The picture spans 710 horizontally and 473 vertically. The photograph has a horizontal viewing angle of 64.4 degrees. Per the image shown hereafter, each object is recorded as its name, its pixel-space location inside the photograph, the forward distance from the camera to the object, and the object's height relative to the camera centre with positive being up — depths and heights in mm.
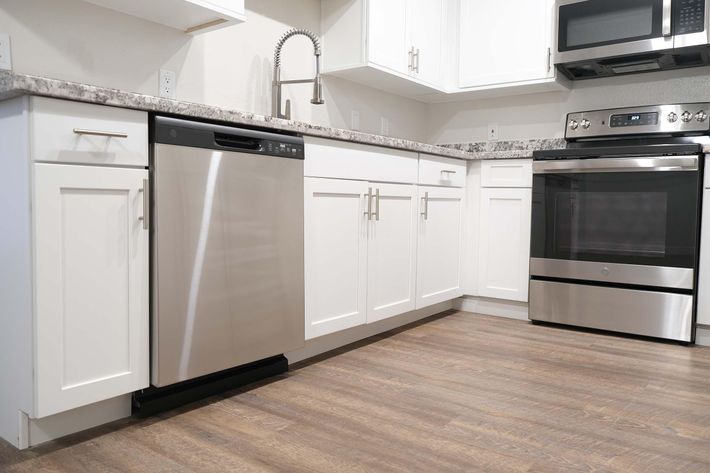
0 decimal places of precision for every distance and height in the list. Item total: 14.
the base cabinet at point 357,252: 2193 -188
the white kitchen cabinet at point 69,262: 1380 -150
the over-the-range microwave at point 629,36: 2732 +904
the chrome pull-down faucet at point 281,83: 2359 +552
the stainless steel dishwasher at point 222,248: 1624 -132
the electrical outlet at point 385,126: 3480 +517
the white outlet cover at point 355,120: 3213 +505
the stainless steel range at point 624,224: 2652 -56
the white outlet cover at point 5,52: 1738 +466
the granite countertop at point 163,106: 1328 +284
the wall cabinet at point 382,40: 2824 +888
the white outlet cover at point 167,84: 2189 +474
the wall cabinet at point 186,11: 1946 +698
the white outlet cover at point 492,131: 3674 +520
